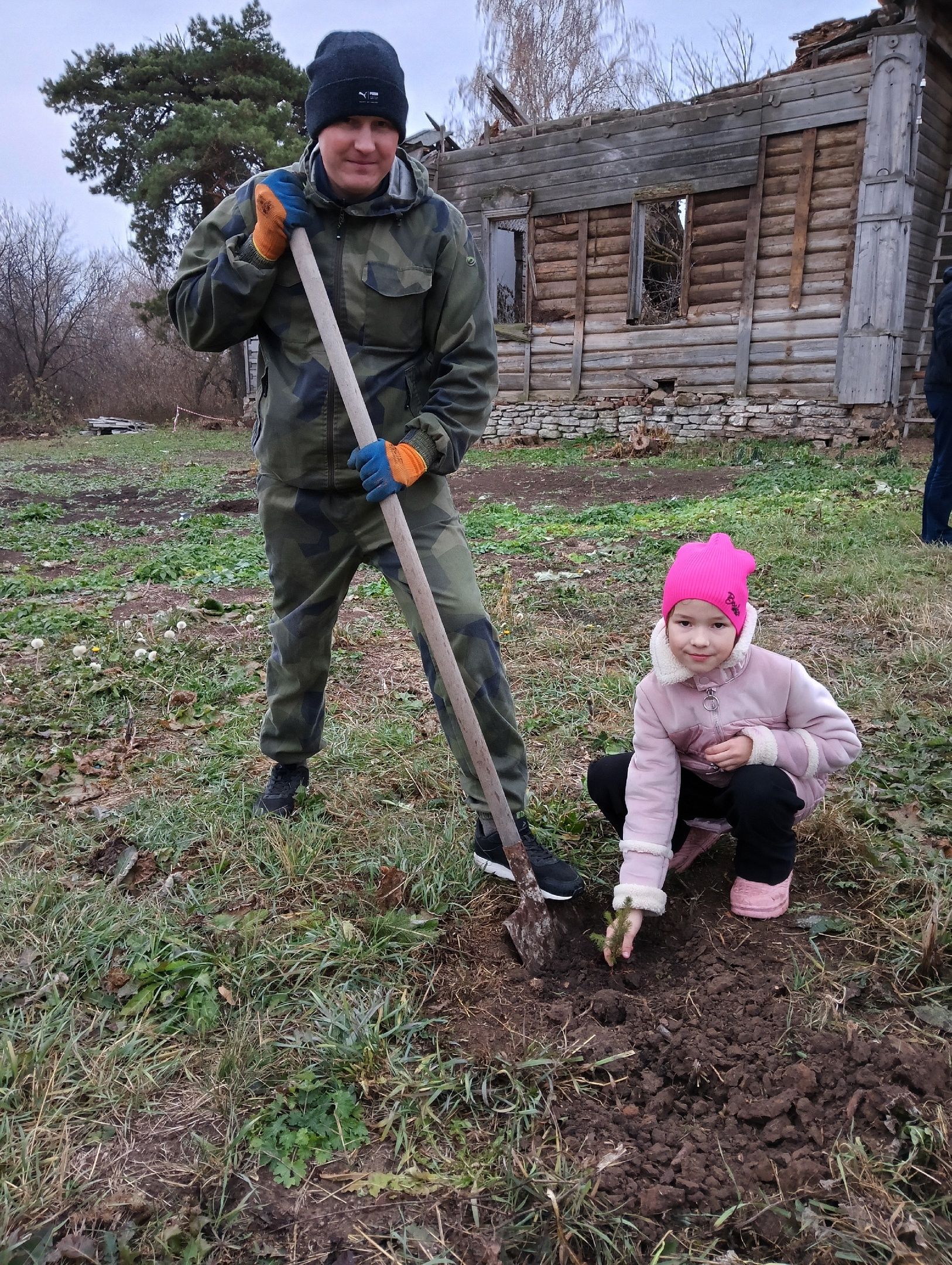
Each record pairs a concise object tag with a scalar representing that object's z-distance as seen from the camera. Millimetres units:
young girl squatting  2018
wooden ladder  11234
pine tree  20297
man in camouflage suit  2193
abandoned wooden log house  10344
